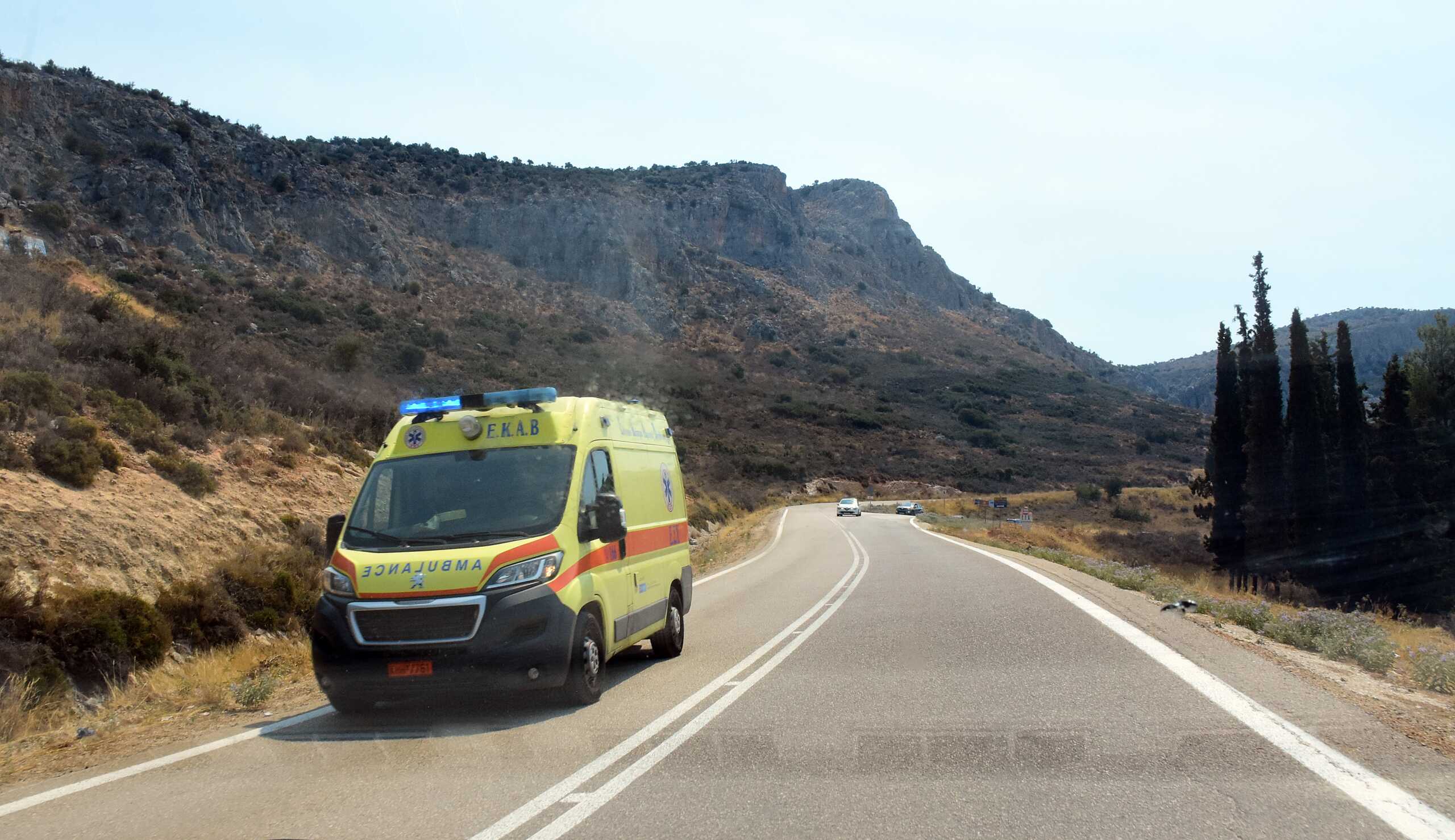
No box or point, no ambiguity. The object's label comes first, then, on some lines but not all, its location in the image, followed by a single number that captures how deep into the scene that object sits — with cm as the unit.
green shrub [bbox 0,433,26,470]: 1284
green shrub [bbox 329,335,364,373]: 3584
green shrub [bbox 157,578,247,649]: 1155
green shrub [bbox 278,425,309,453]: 1873
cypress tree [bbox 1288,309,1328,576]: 3397
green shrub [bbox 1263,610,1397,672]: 874
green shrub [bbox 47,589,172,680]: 1000
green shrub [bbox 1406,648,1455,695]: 763
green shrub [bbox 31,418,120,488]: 1328
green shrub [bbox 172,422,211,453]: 1670
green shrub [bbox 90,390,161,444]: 1561
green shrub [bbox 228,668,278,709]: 815
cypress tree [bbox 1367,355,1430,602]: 3231
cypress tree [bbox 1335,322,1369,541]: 3325
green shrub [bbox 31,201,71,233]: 4734
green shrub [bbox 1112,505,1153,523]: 5575
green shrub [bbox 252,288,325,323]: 5003
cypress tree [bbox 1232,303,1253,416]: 4256
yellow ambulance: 692
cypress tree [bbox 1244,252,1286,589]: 3588
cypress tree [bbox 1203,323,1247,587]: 4072
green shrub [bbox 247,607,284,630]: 1243
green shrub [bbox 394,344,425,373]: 4744
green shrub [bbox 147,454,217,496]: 1513
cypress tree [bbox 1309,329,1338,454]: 3619
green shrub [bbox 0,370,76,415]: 1438
